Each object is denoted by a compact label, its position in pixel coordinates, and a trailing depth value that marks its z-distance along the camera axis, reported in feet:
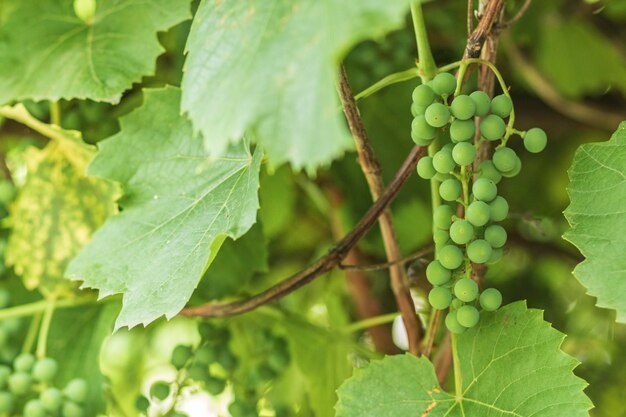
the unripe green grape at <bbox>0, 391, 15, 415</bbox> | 3.96
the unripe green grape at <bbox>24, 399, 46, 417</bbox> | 3.90
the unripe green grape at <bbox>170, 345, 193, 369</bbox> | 4.06
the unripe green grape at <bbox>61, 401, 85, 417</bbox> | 3.91
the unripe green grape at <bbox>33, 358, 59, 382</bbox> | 3.94
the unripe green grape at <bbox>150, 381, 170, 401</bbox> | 4.10
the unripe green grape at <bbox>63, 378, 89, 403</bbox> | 3.94
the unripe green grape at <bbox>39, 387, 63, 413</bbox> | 3.91
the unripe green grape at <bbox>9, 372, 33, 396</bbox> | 3.95
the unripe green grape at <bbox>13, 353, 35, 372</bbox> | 3.98
